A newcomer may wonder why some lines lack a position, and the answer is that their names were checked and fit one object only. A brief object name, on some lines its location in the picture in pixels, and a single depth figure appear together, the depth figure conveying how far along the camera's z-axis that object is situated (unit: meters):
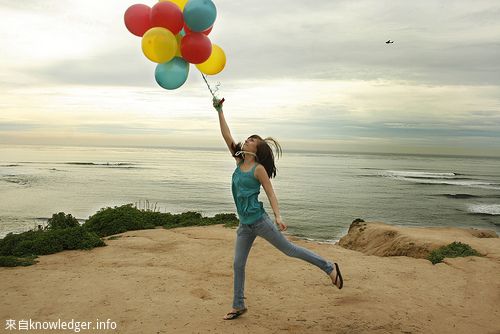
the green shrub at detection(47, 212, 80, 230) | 11.77
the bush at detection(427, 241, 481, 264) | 8.67
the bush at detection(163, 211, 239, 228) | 13.66
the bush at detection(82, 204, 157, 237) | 12.55
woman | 4.78
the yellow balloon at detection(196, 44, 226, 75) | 6.36
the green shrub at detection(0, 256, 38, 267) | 7.68
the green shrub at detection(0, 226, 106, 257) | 9.00
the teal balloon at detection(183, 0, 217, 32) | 5.52
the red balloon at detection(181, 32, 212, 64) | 5.73
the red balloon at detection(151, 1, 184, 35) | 5.59
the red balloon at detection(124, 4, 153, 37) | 5.95
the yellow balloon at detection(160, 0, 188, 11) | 6.02
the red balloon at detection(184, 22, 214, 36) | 5.92
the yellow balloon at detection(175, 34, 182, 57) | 5.89
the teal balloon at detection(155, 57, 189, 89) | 5.82
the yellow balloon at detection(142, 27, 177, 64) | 5.43
